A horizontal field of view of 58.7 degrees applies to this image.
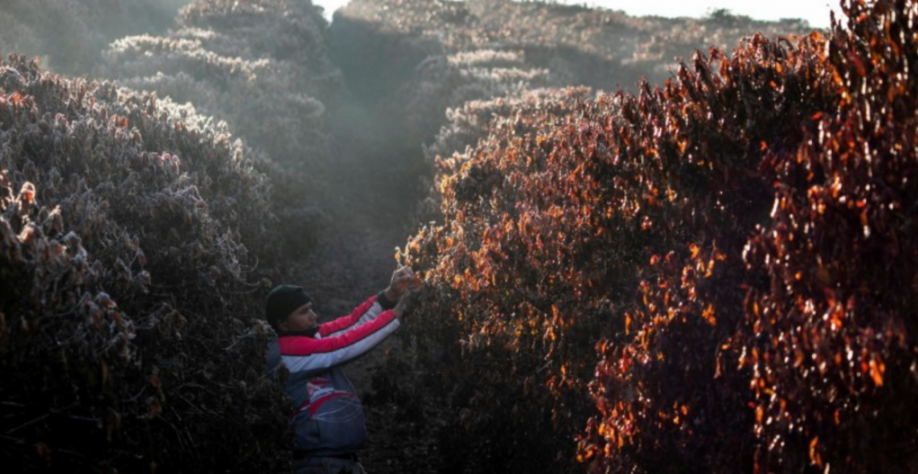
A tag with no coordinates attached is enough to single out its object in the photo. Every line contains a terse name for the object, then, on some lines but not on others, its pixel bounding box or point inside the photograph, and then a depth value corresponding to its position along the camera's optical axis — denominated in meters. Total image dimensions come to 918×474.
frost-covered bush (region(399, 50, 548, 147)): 25.76
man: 6.03
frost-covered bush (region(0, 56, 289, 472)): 4.65
